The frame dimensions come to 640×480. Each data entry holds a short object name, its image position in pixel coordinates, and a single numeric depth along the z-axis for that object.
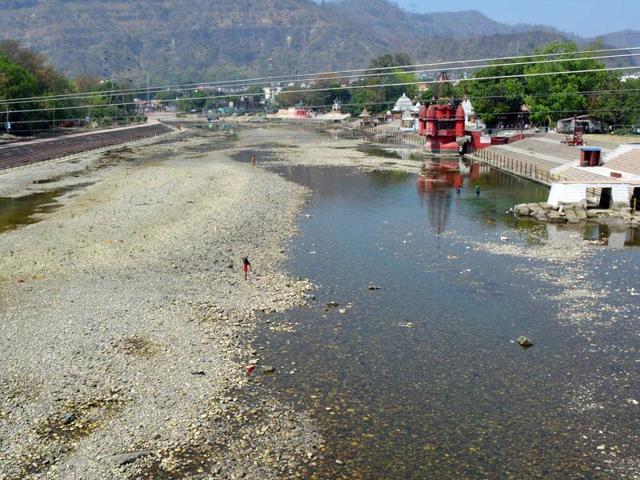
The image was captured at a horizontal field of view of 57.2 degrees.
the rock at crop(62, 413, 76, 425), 16.73
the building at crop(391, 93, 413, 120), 143.99
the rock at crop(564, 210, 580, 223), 40.88
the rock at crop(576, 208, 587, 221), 41.12
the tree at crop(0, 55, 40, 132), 85.69
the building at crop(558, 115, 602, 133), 77.88
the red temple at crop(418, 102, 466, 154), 79.00
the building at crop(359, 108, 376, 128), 143.27
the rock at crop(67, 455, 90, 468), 14.84
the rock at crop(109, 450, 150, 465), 15.02
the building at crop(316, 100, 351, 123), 176.50
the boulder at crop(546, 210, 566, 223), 41.22
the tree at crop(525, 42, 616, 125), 81.06
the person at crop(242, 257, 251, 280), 28.96
